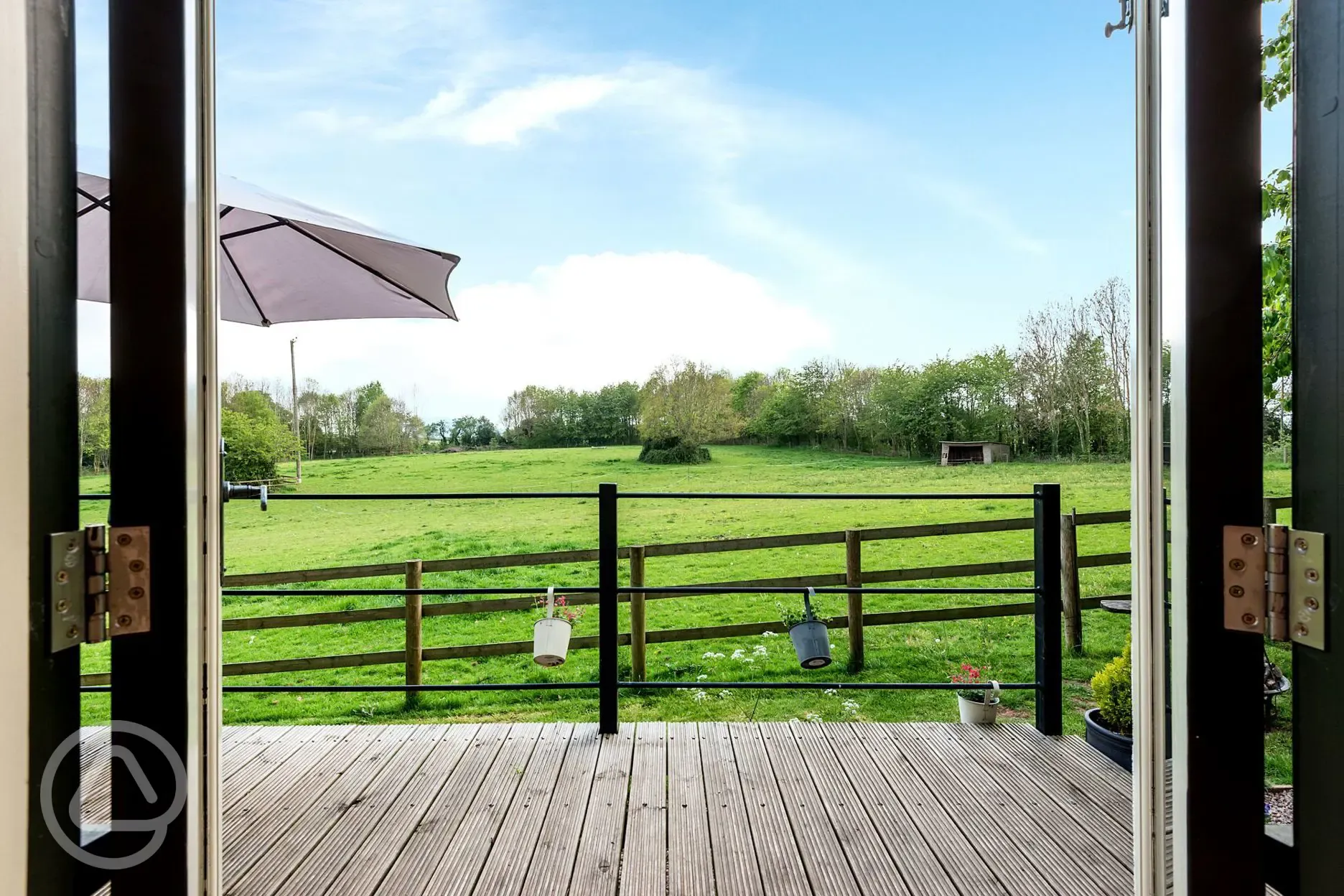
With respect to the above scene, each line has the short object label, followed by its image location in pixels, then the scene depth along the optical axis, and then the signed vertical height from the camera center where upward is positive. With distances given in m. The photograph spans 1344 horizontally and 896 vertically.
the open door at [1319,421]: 0.50 +0.02
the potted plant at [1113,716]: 1.94 -0.86
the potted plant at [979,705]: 2.35 -0.96
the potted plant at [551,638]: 2.36 -0.71
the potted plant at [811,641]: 2.35 -0.71
